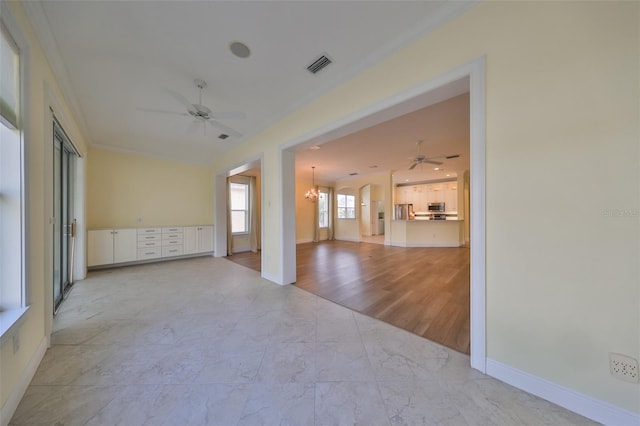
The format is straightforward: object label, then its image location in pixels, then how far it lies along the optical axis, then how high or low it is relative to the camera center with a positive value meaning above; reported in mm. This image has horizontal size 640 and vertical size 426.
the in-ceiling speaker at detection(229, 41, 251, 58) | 2012 +1652
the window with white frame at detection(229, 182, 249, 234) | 6543 +157
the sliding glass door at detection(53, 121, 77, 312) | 2723 +25
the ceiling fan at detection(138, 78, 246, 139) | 2545 +1305
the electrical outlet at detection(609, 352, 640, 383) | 1081 -839
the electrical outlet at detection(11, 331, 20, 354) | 1303 -828
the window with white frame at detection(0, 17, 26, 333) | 1382 +209
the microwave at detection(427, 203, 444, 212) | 9617 +228
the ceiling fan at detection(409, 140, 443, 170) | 5241 +1350
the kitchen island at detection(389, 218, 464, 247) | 7180 -749
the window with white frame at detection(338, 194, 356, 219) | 9734 +299
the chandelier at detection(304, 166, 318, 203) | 7945 +807
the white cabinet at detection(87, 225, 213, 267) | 4367 -730
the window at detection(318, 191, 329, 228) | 9289 +152
